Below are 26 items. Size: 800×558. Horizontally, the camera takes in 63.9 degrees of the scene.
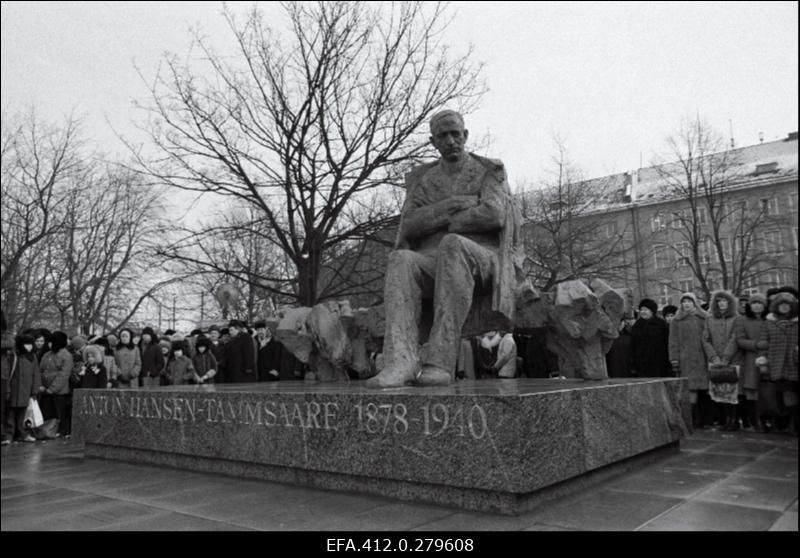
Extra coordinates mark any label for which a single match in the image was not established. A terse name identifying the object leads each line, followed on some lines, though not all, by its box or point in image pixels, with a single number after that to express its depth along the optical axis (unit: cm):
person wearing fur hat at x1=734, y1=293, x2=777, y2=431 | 689
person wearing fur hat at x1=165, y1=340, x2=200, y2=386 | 954
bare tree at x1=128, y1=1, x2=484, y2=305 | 1130
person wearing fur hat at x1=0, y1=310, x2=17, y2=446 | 784
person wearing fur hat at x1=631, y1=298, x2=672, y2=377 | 808
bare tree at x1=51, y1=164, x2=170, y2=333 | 2012
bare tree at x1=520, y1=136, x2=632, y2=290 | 1764
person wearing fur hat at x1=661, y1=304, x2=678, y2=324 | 937
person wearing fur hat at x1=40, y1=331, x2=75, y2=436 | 877
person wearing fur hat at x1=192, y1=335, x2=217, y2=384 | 970
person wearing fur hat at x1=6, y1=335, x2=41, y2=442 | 801
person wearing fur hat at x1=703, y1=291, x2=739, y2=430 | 715
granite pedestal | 309
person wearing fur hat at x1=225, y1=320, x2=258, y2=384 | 933
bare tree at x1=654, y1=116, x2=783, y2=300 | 1978
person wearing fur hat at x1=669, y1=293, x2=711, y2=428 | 754
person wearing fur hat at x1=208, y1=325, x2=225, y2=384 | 962
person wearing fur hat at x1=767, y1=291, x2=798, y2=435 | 640
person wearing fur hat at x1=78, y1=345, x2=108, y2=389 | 903
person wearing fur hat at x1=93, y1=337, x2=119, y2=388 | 979
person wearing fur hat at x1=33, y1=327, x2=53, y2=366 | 912
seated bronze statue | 433
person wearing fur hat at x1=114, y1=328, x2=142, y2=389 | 992
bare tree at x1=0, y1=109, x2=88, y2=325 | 1688
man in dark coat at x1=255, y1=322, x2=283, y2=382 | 939
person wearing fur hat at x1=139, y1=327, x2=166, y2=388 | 985
